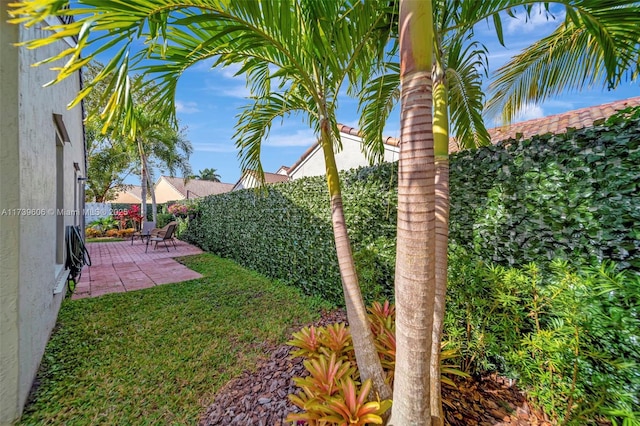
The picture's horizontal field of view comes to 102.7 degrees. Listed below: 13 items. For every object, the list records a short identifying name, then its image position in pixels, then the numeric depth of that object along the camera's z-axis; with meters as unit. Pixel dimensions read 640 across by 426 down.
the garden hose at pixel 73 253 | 4.91
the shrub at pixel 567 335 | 1.83
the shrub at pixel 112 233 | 15.26
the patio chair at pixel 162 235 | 10.48
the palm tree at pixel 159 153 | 14.80
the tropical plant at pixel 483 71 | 1.99
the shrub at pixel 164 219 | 16.06
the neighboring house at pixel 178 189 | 31.78
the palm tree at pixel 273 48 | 1.46
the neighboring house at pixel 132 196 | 37.12
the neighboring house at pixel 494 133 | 6.78
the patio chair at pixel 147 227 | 12.64
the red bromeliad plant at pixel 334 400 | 1.76
